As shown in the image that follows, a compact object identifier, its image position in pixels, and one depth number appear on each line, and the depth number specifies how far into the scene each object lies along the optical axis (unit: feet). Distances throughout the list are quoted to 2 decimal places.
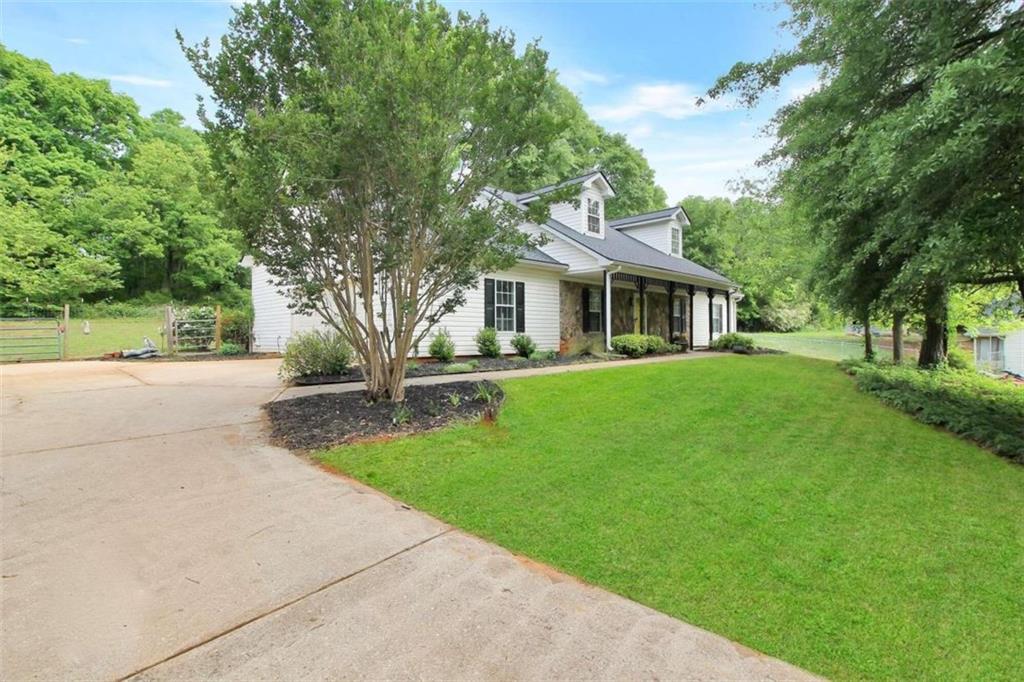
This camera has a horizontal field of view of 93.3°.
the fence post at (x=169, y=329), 48.11
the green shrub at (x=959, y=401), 18.63
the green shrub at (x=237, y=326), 53.47
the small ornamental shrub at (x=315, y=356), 29.30
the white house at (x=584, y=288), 46.47
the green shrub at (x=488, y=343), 43.16
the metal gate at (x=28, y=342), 44.39
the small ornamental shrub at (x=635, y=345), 47.62
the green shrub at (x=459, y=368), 33.47
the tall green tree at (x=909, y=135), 14.19
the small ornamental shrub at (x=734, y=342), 58.75
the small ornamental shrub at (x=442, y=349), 39.81
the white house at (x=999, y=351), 69.67
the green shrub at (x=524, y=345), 45.68
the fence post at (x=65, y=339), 45.68
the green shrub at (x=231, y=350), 50.78
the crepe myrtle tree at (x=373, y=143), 17.42
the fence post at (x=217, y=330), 52.08
